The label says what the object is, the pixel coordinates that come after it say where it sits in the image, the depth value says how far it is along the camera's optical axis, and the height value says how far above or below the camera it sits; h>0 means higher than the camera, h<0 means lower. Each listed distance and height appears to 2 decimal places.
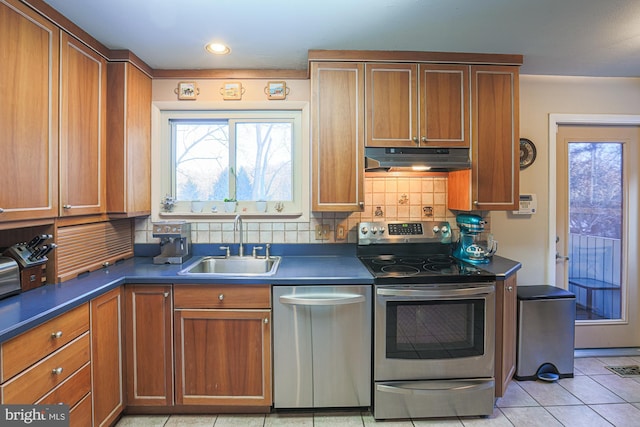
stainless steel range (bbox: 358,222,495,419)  1.94 -0.81
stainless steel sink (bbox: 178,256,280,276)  2.47 -0.42
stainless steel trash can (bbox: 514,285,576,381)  2.36 -0.92
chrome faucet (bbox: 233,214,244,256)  2.53 -0.14
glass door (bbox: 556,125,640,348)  2.80 -0.17
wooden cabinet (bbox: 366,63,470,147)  2.28 +0.73
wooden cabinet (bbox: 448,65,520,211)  2.33 +0.50
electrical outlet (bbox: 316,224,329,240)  2.62 -0.18
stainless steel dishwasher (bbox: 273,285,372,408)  1.94 -0.82
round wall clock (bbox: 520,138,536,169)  2.70 +0.46
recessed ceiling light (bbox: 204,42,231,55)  2.14 +1.08
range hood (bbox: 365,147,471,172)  2.26 +0.36
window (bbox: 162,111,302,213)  2.64 +0.38
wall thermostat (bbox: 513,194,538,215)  2.71 +0.04
